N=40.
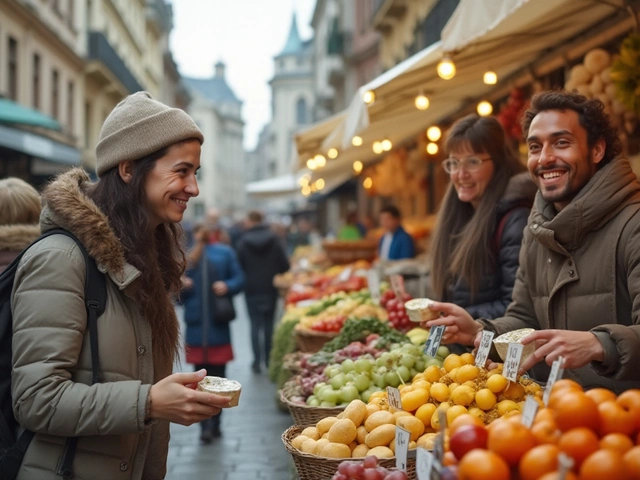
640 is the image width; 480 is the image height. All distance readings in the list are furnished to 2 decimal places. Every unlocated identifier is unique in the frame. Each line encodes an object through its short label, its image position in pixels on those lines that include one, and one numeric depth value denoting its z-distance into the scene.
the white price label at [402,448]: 2.62
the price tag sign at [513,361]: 2.63
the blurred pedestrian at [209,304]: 7.85
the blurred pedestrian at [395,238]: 10.16
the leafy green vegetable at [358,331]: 5.20
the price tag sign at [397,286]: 5.45
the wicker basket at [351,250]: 12.36
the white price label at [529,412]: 2.19
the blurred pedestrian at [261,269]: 11.55
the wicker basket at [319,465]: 2.80
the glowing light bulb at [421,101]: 7.59
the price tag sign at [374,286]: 6.85
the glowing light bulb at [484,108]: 8.34
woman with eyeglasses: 4.20
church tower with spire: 88.38
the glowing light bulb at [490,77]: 7.14
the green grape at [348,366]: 4.32
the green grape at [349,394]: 3.95
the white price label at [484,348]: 3.02
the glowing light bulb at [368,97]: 6.51
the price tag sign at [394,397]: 3.11
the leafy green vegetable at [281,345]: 7.59
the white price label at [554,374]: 2.28
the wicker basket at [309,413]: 3.79
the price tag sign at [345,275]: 9.54
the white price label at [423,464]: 2.15
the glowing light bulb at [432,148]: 10.99
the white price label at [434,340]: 3.38
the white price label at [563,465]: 1.72
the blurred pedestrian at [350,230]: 15.98
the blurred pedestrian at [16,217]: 4.00
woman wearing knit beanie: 2.41
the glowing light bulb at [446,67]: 6.07
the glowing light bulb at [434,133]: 10.00
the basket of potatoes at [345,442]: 2.87
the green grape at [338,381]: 4.11
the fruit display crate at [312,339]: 6.07
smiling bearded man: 2.88
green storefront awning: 11.05
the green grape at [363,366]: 4.22
